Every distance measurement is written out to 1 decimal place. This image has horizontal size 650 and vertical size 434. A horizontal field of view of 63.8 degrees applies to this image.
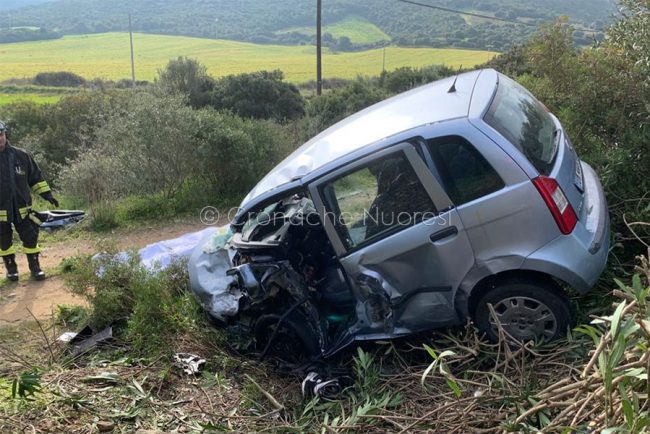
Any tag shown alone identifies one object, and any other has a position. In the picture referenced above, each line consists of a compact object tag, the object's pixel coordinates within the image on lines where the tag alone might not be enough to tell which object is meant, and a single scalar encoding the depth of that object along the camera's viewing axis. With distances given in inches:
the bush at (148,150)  356.2
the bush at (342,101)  791.7
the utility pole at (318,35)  859.0
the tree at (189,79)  1073.5
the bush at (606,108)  181.2
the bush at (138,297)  173.8
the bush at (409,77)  1053.8
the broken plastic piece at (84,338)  174.9
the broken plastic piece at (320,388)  137.3
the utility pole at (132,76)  1896.4
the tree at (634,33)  198.5
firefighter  241.4
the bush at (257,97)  1023.0
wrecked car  129.6
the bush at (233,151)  359.6
